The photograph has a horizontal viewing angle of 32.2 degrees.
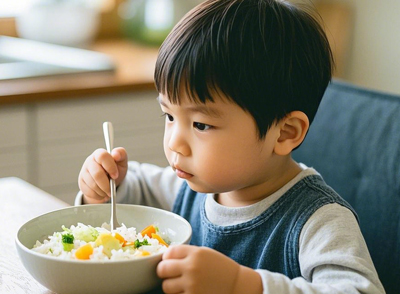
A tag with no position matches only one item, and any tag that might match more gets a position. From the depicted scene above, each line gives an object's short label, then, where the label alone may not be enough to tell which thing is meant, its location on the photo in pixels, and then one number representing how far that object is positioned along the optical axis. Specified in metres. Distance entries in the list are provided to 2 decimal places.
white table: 1.02
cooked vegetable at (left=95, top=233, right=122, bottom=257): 0.95
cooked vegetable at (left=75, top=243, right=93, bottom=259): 0.94
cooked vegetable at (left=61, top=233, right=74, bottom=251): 0.99
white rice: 0.94
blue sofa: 1.38
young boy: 1.08
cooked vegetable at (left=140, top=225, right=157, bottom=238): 1.08
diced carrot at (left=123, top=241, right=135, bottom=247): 1.00
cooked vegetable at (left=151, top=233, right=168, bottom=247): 1.05
